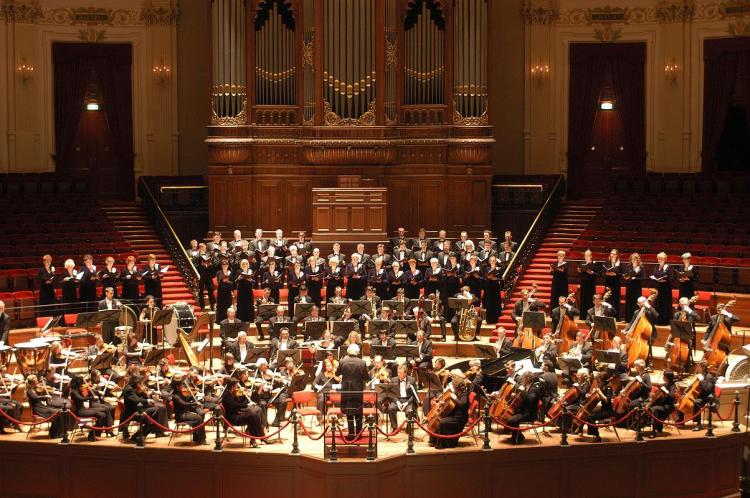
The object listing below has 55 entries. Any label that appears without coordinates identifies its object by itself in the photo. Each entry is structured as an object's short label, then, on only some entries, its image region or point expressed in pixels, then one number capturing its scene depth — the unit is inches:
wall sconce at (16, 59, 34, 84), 1046.4
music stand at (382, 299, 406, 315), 757.9
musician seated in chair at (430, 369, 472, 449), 593.3
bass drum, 744.3
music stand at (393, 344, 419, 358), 660.1
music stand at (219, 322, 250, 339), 717.3
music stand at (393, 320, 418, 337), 714.8
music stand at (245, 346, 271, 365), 645.9
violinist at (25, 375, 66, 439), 618.2
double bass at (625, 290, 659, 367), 695.7
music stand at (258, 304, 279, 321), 740.0
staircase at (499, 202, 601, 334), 869.8
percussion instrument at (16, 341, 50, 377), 669.3
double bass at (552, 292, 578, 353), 739.4
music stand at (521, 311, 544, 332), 708.0
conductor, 597.3
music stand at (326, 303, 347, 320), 737.6
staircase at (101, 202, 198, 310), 888.9
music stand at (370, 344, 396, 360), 659.4
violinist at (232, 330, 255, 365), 676.1
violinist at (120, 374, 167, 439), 606.9
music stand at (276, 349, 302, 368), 645.9
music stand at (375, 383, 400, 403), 598.9
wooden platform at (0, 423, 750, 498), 578.9
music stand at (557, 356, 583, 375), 641.6
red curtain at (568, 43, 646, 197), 1063.0
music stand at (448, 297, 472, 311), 766.5
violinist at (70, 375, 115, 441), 615.2
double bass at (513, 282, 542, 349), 712.4
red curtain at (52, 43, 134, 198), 1064.2
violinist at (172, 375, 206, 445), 602.9
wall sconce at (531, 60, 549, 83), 1067.3
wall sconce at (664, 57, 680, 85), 1047.6
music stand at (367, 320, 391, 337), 715.4
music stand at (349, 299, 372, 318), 748.6
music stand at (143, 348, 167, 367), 631.2
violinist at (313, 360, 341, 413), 622.2
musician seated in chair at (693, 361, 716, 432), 621.0
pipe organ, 954.1
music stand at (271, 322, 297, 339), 730.8
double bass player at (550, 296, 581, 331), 740.0
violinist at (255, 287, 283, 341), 764.0
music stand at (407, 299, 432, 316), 778.2
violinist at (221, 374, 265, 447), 599.8
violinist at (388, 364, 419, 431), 625.0
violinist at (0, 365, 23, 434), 630.5
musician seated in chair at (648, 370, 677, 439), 615.2
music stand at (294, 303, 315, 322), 745.0
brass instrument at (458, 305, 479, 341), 795.4
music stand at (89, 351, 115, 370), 628.7
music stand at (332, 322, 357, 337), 708.0
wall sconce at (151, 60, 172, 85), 1071.0
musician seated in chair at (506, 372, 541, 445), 604.1
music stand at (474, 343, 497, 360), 663.1
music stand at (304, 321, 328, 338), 705.6
